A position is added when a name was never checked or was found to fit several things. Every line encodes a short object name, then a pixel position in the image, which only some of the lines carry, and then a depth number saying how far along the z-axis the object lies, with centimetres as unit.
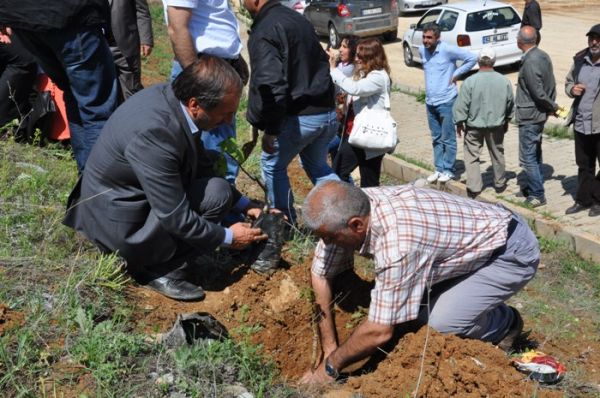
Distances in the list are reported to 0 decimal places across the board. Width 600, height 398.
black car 2088
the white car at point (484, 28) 1616
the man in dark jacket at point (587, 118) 744
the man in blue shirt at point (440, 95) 898
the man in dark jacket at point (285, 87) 506
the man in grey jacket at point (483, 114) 815
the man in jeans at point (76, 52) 491
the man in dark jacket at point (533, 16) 1658
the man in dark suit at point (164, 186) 392
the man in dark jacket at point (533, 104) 790
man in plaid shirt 355
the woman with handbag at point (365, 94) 702
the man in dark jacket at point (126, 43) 660
